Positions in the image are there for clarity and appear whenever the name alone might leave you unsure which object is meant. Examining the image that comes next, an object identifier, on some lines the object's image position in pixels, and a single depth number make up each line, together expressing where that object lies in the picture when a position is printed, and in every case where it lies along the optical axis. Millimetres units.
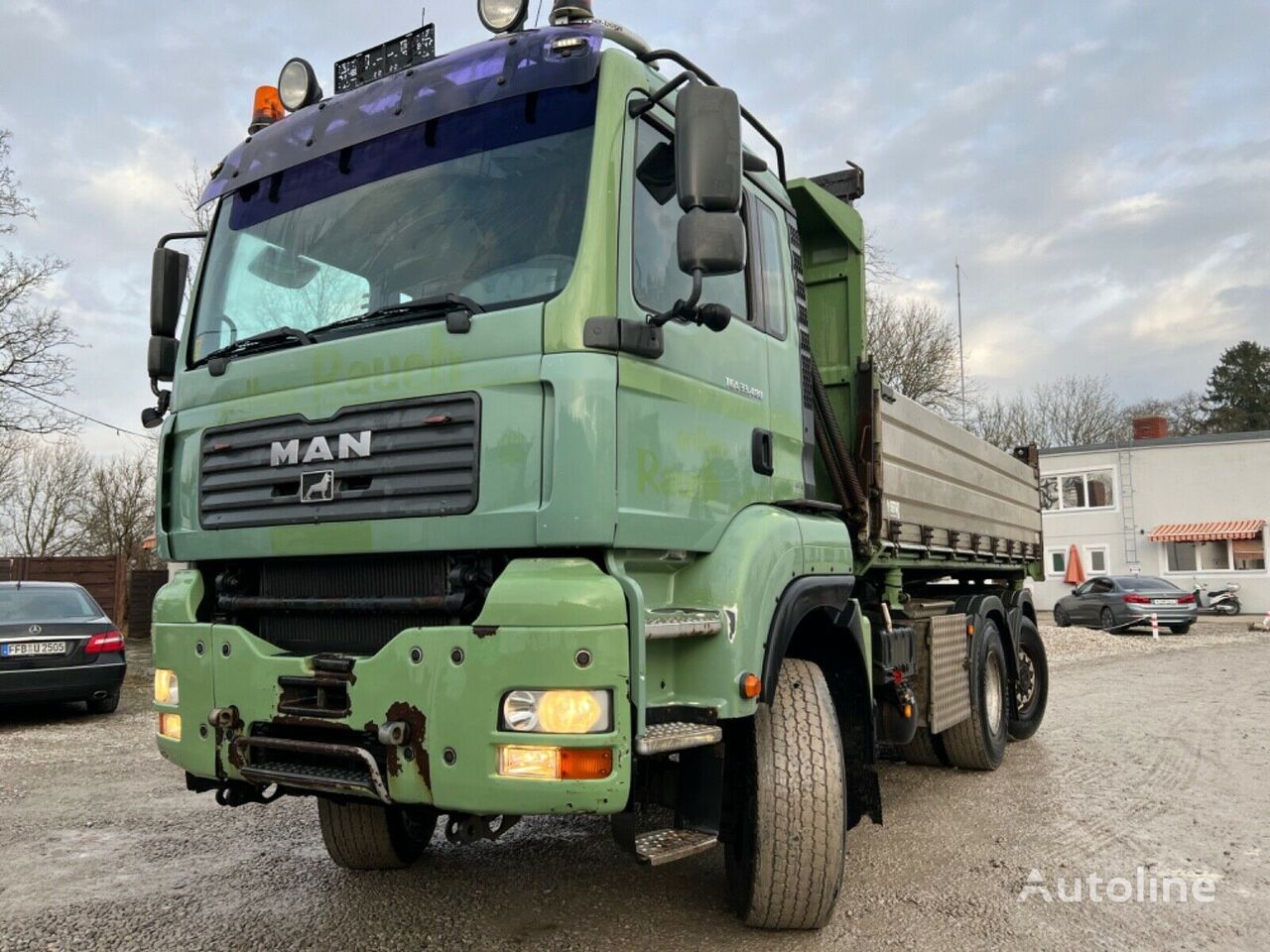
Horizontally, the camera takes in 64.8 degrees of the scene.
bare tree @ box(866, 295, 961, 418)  27734
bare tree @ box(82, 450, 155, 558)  41031
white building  31609
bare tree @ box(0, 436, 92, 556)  42688
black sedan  9289
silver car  22875
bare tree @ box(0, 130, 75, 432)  21391
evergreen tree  53500
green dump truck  2934
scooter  30281
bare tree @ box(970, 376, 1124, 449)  48969
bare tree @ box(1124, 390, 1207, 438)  56156
